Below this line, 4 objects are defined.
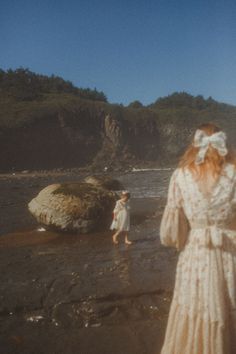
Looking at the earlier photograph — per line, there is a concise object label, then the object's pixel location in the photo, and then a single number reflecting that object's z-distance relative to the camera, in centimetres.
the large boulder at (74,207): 1067
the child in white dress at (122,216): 950
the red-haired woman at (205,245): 276
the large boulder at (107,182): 1609
